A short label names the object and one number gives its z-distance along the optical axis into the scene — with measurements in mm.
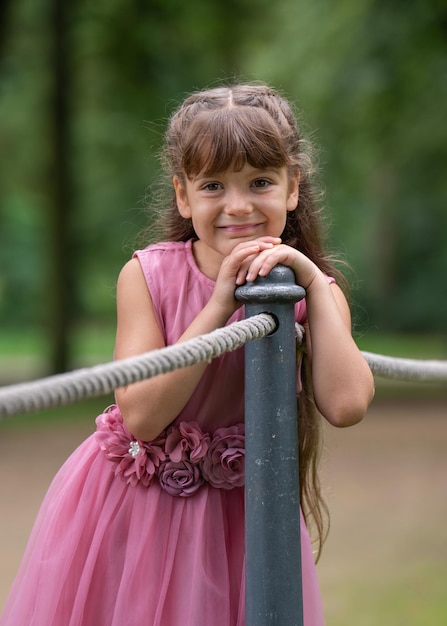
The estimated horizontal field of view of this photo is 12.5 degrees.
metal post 2050
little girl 2148
